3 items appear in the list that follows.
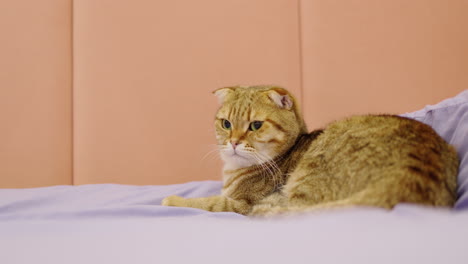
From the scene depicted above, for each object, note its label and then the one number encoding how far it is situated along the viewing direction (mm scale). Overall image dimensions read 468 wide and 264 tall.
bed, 525
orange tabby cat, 885
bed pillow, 1038
